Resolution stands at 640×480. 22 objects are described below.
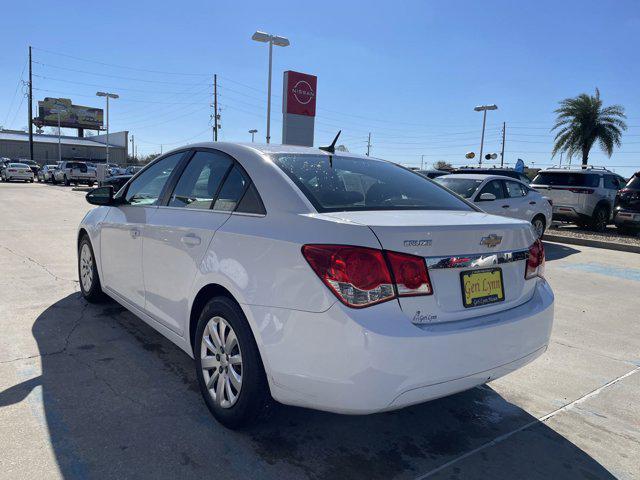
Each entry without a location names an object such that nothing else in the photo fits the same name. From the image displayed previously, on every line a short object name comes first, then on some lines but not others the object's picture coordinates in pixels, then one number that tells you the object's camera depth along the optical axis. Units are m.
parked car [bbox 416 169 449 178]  14.09
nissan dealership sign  15.30
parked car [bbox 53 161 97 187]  33.34
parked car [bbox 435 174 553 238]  9.98
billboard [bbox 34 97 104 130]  80.62
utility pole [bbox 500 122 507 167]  58.44
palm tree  29.78
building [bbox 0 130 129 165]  69.25
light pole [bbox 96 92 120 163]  37.34
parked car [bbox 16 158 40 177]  45.59
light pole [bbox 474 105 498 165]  29.98
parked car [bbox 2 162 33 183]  35.41
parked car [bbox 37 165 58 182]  36.47
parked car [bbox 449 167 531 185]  15.66
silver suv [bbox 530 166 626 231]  13.74
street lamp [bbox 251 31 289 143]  18.38
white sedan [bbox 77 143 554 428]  2.25
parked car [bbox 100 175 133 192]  25.60
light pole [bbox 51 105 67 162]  79.39
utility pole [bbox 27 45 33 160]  51.33
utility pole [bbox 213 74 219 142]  40.13
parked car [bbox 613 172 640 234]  12.80
